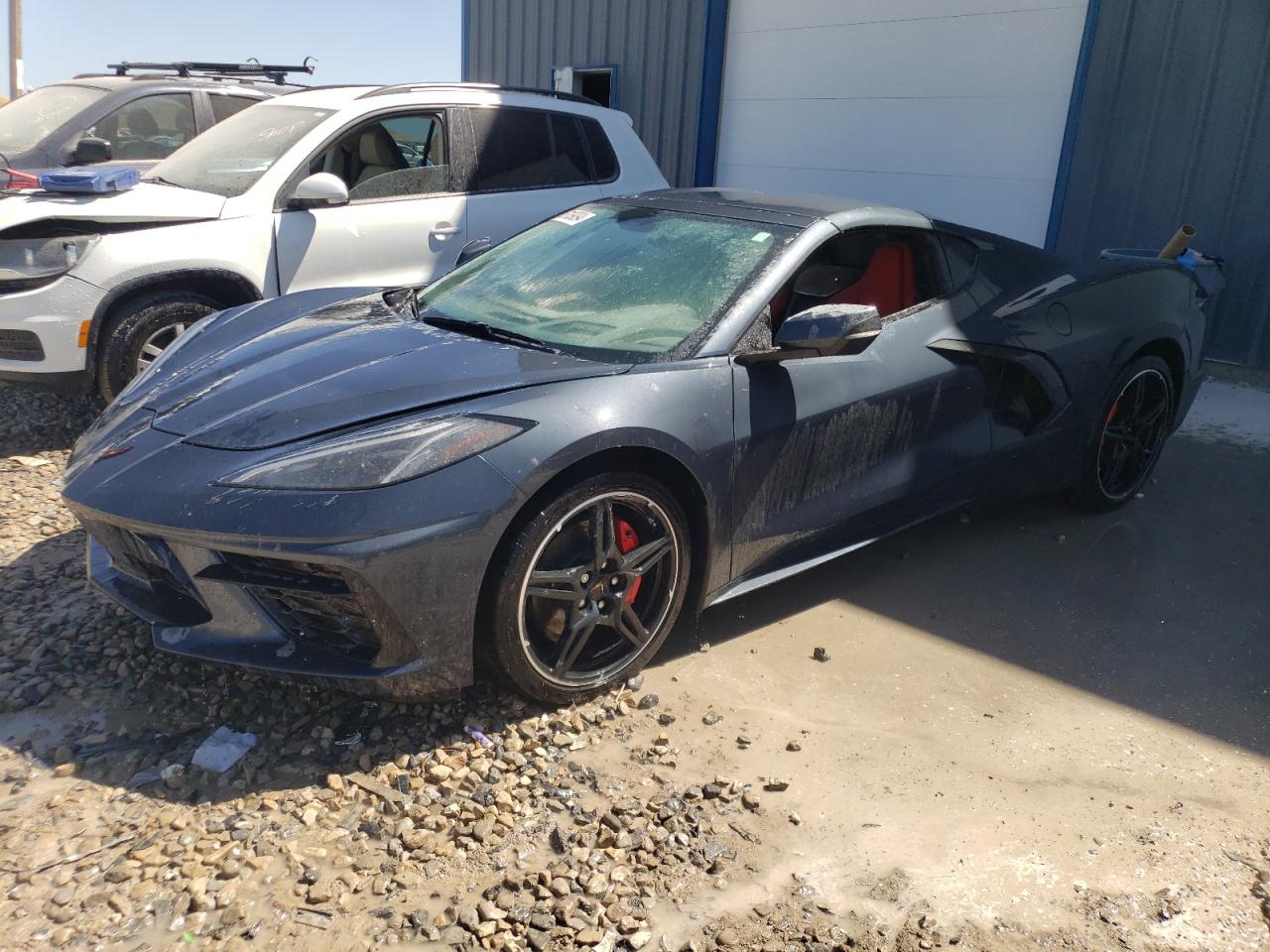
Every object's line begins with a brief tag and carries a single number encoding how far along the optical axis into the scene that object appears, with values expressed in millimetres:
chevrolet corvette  2637
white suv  4926
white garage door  7914
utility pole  19109
